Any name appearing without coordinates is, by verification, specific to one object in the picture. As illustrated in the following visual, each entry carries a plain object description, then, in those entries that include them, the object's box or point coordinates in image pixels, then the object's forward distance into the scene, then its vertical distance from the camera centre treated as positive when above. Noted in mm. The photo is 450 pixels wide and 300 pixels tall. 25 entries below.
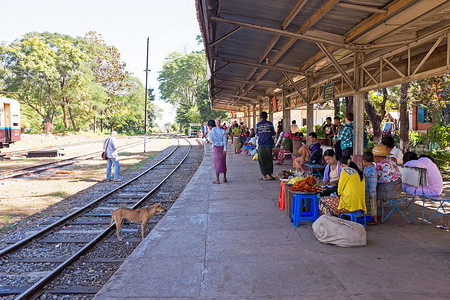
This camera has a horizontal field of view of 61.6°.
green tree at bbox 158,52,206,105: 61438 +8874
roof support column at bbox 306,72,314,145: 12977 +784
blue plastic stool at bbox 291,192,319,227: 5793 -1269
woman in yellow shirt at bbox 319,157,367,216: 5312 -900
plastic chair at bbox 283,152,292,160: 13862 -1050
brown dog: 6238 -1416
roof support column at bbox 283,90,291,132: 16859 +597
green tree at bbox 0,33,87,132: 36344 +6042
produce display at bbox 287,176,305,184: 6594 -907
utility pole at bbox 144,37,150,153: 26266 +4144
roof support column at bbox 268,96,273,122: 20327 +1052
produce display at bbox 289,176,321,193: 5805 -913
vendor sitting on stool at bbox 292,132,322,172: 9250 -673
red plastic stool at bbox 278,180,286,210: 6953 -1281
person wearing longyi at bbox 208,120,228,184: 9781 -402
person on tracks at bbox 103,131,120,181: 11836 -667
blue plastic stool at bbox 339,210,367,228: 5439 -1268
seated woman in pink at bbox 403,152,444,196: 6039 -859
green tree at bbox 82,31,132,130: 54250 +8519
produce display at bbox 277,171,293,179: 7956 -1026
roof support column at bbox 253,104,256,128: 26859 +1119
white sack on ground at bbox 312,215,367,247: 4797 -1349
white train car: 21406 +541
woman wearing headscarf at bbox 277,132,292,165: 13602 -698
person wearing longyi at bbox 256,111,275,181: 9906 -287
